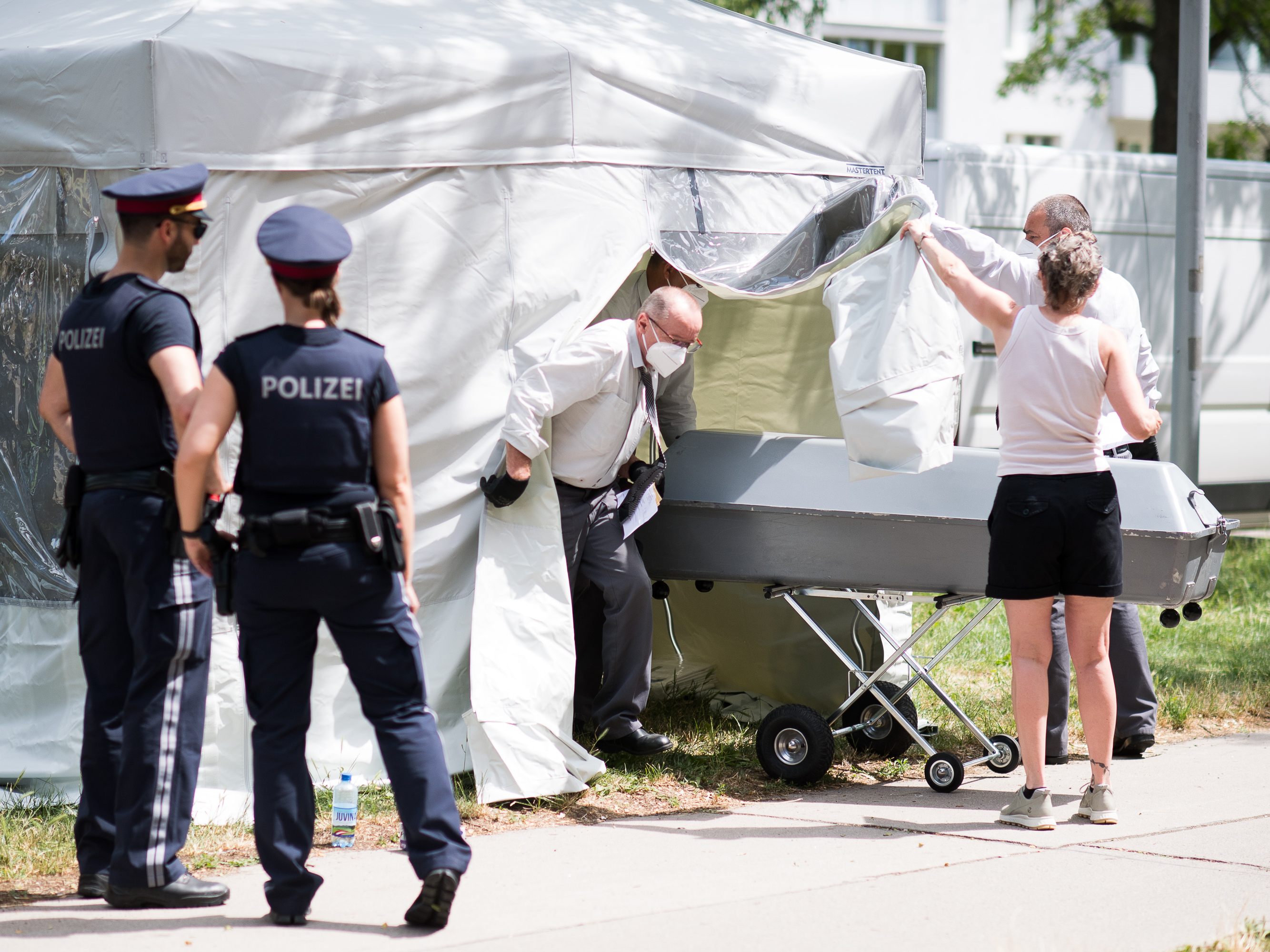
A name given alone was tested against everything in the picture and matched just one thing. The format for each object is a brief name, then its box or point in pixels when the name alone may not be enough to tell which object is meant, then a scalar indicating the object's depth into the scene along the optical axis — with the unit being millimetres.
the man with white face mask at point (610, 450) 10734
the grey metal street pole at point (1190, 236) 16109
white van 20844
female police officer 7484
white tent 10164
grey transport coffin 10477
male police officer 7992
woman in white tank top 9633
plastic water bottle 9656
